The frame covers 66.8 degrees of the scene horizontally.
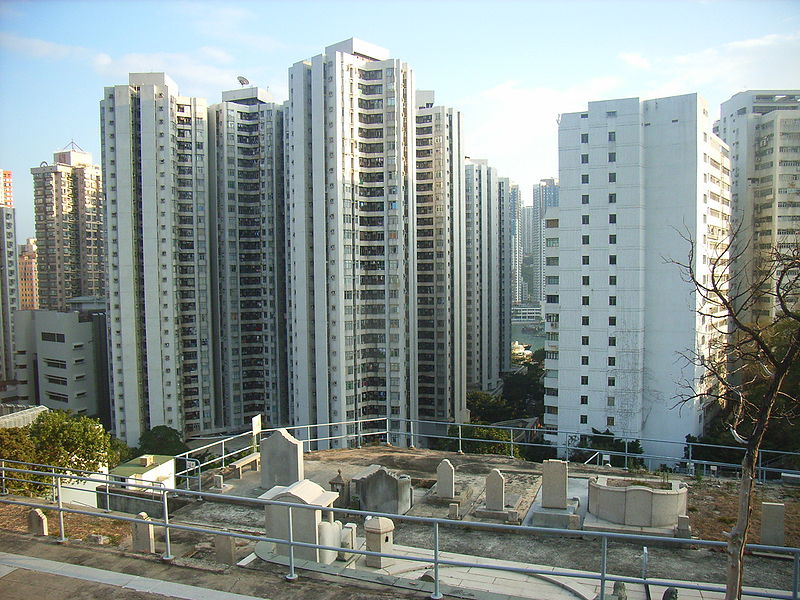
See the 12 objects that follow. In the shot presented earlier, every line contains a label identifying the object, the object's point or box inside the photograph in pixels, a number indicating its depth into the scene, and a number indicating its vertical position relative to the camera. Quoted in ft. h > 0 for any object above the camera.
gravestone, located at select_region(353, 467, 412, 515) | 48.55 -17.22
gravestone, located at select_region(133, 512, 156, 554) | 32.63 -13.98
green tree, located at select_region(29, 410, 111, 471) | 86.02 -23.19
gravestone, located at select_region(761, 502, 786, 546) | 38.55 -16.01
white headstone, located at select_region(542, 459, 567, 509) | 47.09 -16.26
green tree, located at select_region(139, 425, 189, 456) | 175.22 -46.96
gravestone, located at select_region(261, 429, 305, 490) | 49.90 -14.98
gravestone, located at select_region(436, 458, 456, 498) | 50.11 -16.81
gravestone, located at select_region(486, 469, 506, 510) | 46.80 -16.60
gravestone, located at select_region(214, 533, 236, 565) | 32.37 -14.47
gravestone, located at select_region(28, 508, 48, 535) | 33.73 -13.40
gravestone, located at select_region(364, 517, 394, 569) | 34.17 -14.69
